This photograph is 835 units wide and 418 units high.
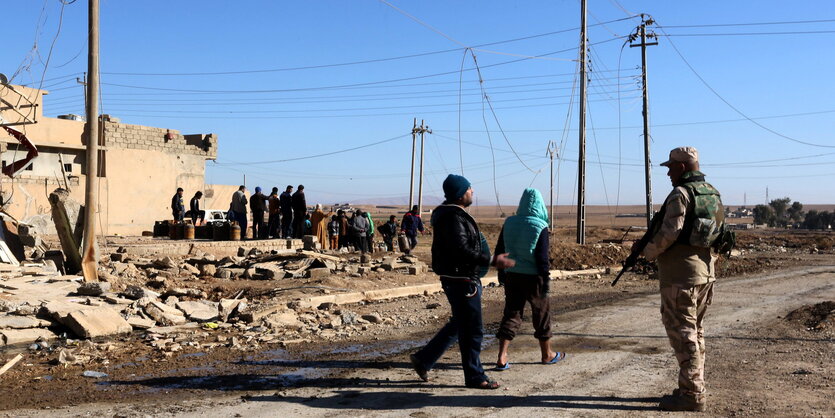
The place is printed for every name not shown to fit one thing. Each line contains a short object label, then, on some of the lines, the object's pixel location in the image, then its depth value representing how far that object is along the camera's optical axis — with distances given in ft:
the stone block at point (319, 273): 48.08
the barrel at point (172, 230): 76.79
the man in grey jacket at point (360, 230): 73.36
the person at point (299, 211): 75.61
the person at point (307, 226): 83.95
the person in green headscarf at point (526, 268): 22.41
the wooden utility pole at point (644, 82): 105.40
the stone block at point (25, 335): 27.86
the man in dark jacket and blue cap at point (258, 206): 77.00
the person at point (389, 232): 82.74
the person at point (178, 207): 76.13
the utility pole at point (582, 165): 90.27
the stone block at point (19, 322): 29.19
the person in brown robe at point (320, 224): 78.12
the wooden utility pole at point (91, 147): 42.69
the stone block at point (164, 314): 32.60
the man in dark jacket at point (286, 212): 76.33
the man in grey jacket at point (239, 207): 76.13
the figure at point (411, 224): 78.54
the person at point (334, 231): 79.25
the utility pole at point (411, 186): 170.40
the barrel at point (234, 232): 74.38
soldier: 17.99
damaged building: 87.20
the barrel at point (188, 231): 75.31
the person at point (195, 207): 74.90
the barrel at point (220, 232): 75.77
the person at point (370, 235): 76.61
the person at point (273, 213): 78.18
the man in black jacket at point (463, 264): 19.71
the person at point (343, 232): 80.49
